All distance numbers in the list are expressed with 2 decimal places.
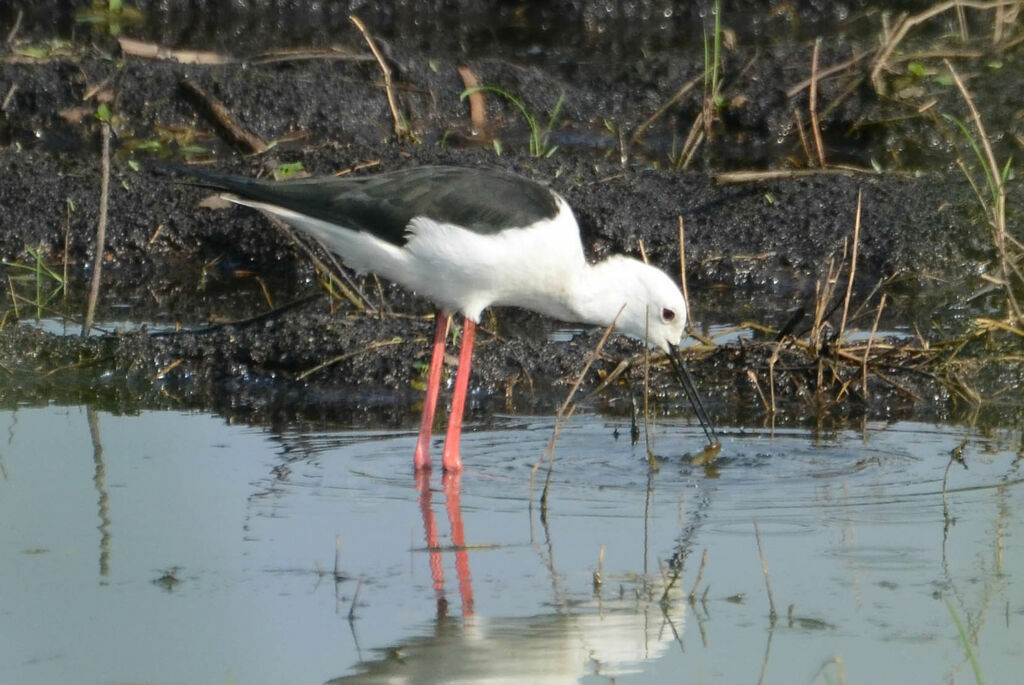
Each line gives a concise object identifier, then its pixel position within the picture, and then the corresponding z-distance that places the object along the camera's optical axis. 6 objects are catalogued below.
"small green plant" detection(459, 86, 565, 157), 16.27
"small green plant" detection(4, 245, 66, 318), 13.16
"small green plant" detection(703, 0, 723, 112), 17.19
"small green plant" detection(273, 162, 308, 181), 14.84
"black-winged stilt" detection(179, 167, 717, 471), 10.49
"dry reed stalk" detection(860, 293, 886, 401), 11.53
